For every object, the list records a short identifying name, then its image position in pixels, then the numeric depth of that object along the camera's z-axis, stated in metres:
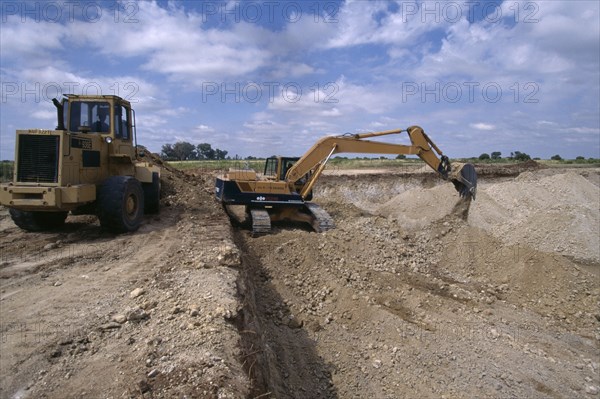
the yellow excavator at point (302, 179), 11.02
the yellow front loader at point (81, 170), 7.48
